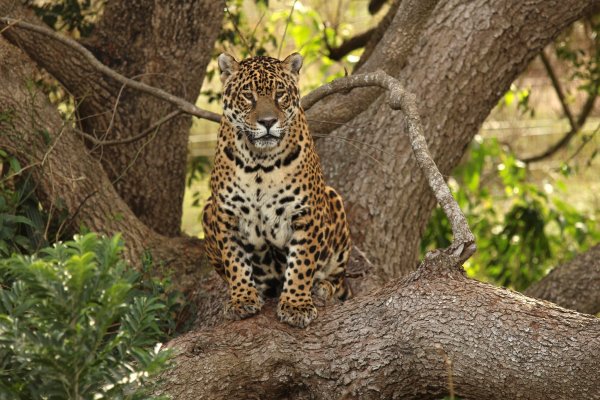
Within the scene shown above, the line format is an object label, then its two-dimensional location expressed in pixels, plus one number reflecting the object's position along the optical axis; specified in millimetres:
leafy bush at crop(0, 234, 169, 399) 7746
